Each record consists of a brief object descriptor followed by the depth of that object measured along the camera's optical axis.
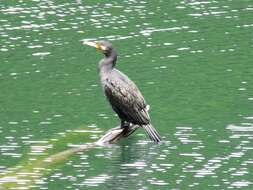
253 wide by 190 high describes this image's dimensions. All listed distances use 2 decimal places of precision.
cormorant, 28.09
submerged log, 28.11
